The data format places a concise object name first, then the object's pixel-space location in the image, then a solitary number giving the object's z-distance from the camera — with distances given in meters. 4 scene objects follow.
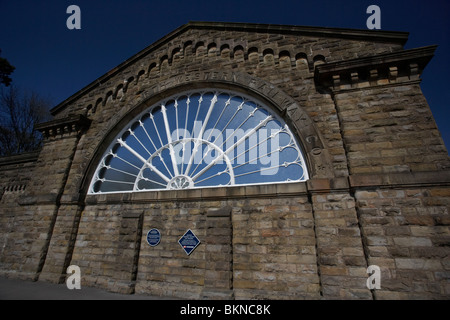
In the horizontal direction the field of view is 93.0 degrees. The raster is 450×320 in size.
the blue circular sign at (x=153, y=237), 6.38
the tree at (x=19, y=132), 15.84
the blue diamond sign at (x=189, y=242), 6.00
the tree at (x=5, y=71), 12.46
